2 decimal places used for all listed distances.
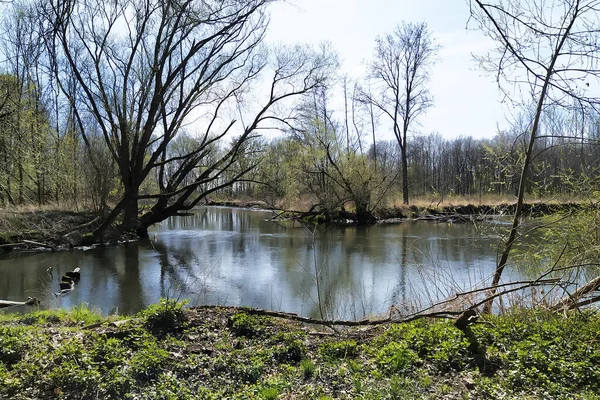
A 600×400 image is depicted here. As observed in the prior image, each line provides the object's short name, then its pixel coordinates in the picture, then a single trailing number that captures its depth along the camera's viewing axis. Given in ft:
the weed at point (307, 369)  13.08
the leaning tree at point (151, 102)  65.16
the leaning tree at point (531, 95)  10.27
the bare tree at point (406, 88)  117.60
